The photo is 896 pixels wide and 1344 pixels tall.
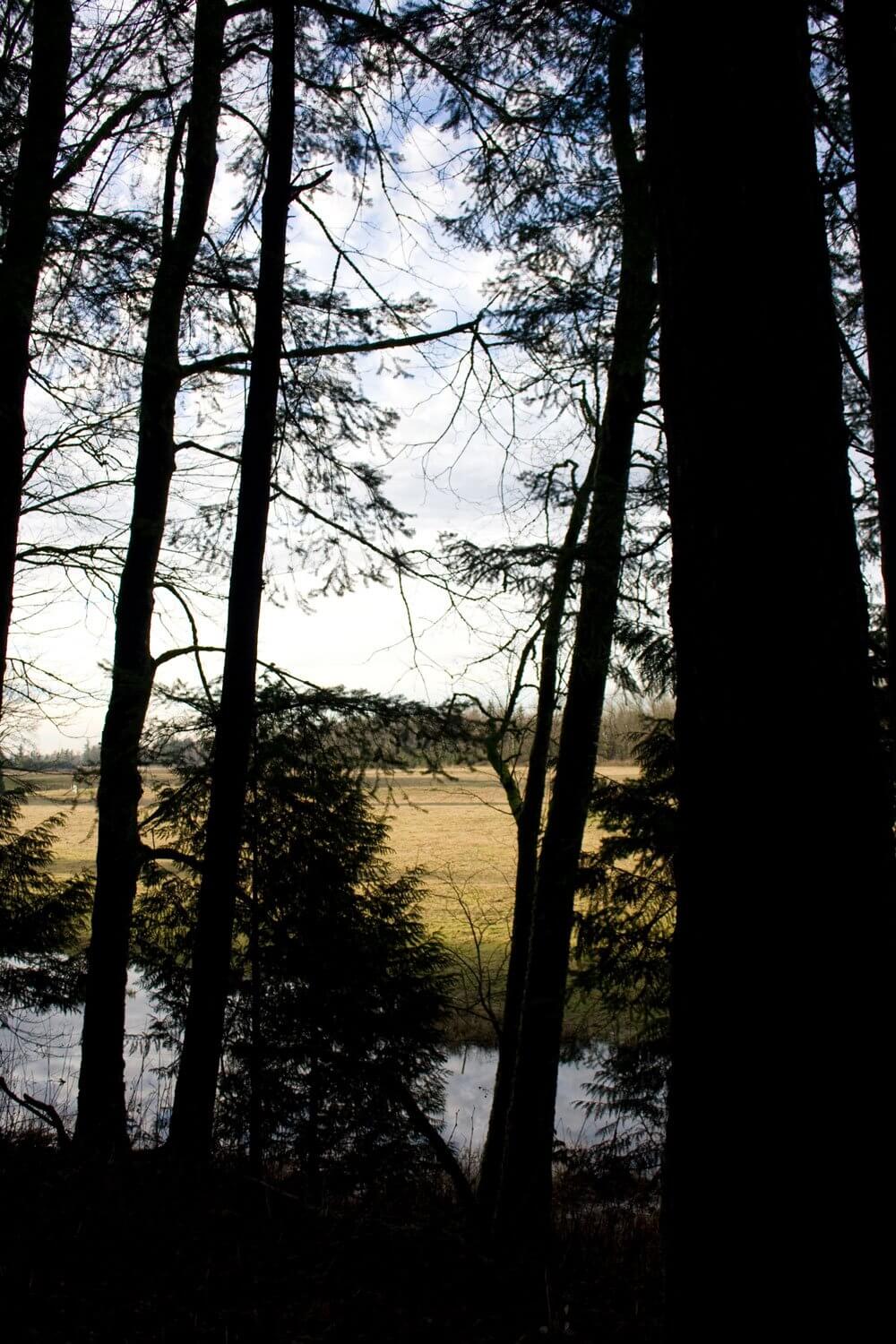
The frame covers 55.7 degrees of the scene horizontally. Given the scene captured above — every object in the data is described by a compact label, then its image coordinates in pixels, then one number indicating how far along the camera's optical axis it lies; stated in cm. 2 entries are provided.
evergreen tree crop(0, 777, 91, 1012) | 1181
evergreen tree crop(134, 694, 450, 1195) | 864
